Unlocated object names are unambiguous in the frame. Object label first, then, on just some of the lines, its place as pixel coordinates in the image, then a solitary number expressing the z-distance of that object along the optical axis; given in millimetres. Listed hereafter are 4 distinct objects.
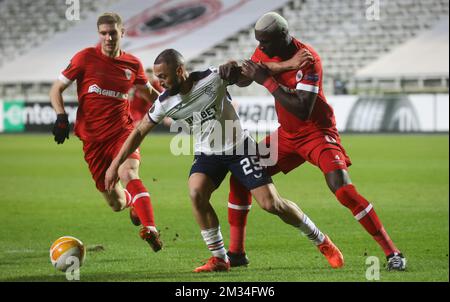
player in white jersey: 13633
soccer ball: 13711
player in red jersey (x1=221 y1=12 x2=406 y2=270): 13734
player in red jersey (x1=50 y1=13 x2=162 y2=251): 16250
